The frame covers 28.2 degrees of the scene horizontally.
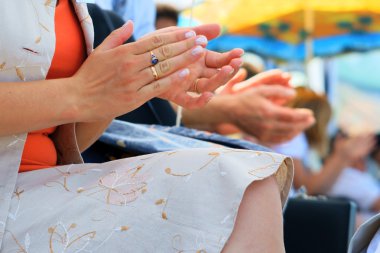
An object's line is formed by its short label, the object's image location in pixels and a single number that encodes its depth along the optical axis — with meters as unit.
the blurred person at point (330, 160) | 4.20
